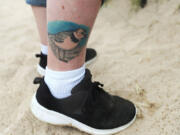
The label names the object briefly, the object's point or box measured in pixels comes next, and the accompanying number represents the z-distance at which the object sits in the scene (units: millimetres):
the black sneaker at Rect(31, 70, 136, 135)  804
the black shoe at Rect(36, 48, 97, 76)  1215
